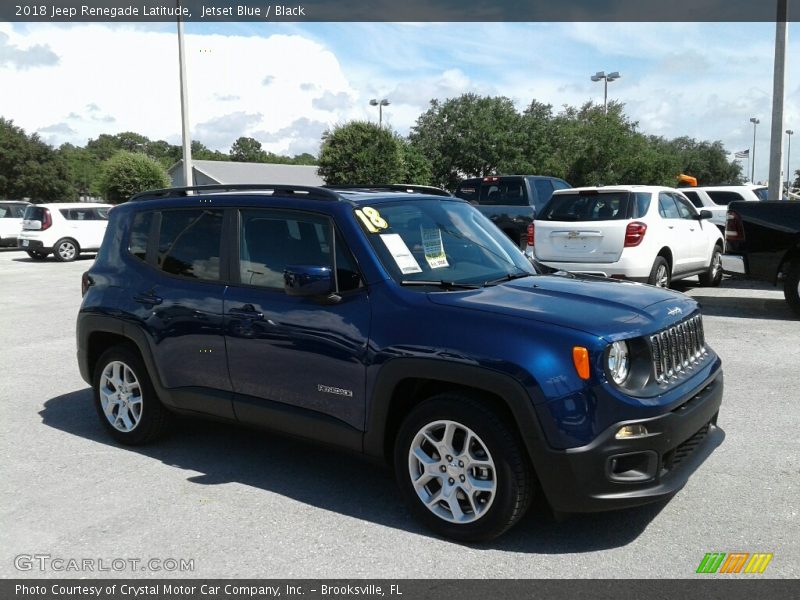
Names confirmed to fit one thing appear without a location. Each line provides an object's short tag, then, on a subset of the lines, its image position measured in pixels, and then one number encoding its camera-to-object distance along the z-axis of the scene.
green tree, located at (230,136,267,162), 138.02
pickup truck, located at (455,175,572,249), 15.05
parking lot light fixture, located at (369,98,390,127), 43.44
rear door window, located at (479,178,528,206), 15.41
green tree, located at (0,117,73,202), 51.66
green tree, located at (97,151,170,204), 31.09
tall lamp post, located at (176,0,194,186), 19.47
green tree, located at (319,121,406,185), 25.08
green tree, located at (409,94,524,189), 44.56
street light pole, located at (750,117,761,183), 60.51
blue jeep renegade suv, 3.57
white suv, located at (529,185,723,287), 10.45
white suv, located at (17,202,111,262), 21.66
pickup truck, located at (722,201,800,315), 9.95
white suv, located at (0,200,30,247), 25.89
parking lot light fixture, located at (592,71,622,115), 36.56
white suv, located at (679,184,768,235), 19.50
